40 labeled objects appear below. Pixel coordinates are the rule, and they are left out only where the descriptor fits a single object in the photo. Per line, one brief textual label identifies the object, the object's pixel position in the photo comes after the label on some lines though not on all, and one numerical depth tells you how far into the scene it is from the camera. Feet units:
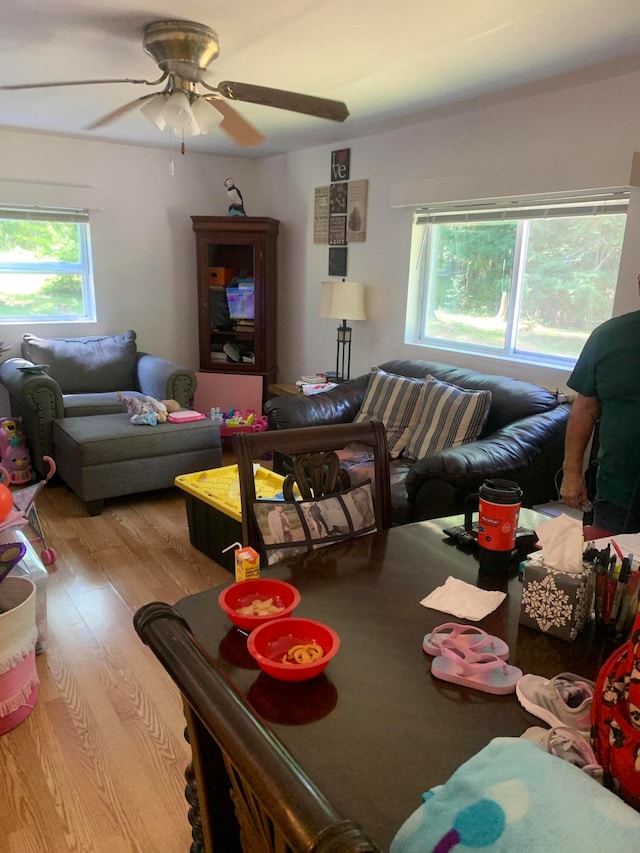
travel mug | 3.99
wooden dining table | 2.41
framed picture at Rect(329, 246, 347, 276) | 14.49
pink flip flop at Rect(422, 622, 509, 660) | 3.17
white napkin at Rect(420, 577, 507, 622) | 3.58
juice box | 4.16
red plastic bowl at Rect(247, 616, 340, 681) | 2.86
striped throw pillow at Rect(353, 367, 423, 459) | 10.97
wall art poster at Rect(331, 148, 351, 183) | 13.98
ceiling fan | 7.38
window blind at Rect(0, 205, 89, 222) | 14.38
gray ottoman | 11.14
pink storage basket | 5.90
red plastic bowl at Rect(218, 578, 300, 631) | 3.37
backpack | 2.01
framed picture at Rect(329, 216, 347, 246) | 14.32
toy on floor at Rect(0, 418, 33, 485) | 12.67
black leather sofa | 8.07
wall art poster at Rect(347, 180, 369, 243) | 13.70
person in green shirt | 5.65
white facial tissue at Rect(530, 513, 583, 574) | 3.33
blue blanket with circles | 1.55
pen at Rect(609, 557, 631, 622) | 3.28
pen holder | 3.26
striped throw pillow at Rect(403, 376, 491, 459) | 9.91
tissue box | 3.26
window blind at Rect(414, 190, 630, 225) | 9.43
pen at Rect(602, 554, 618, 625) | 3.29
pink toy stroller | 6.79
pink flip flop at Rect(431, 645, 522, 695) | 2.92
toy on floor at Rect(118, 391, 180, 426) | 11.95
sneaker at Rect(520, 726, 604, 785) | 2.15
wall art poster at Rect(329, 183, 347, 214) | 14.23
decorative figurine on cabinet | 15.94
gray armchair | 12.28
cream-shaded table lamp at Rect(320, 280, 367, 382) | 13.39
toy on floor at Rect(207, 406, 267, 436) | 14.34
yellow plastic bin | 9.09
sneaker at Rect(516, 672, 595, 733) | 2.66
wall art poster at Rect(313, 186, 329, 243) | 14.80
